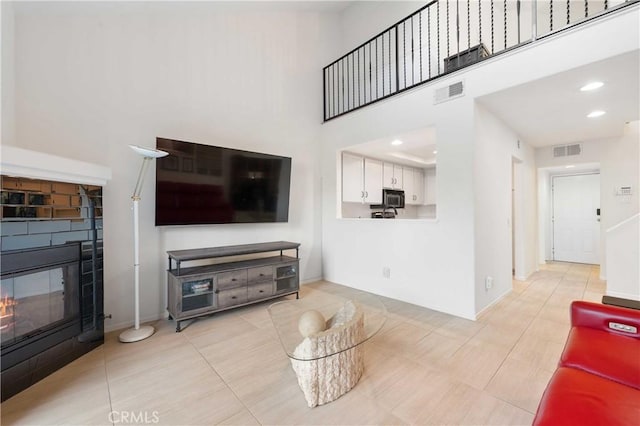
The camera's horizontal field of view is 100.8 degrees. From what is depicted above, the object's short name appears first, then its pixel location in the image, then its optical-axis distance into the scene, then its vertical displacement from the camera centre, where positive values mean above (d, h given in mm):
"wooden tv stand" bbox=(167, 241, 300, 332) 2617 -732
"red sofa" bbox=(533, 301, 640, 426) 924 -713
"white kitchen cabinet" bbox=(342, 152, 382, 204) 4371 +581
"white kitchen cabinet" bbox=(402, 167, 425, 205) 5555 +585
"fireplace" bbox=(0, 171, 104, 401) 1701 -457
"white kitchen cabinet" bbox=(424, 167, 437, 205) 6039 +576
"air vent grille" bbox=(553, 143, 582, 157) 4620 +1084
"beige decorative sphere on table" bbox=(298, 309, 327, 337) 1636 -700
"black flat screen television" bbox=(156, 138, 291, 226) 2734 +342
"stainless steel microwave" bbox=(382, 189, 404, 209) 5000 +275
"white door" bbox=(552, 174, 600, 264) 5402 -164
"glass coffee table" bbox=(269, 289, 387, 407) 1491 -785
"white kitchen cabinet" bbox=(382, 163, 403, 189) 5055 +714
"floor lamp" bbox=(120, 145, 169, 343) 2369 -580
